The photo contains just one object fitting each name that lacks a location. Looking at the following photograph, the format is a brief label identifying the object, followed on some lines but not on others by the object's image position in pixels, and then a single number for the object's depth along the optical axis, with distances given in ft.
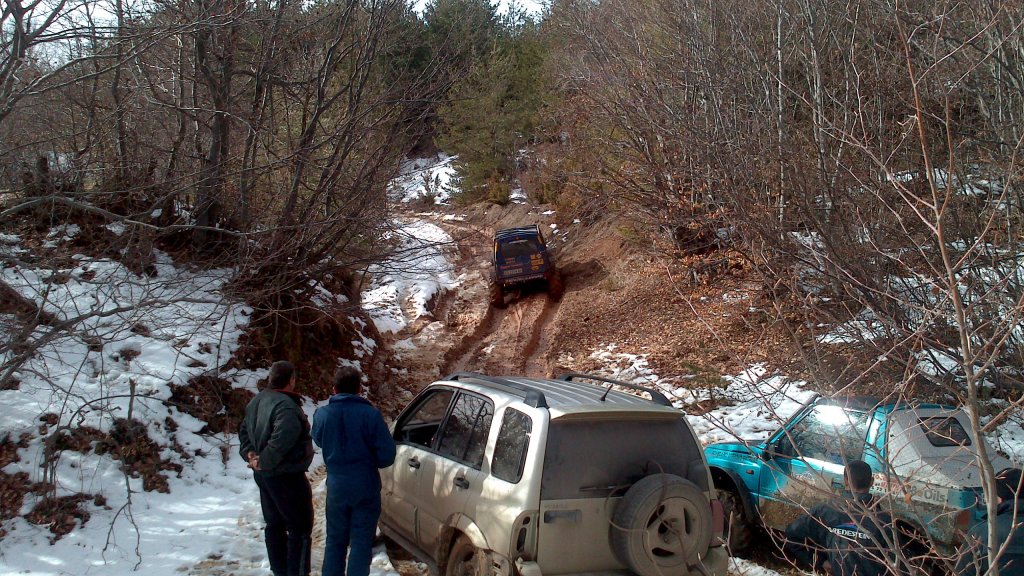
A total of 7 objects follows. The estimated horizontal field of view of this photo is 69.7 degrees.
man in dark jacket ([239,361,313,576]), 15.57
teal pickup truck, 16.58
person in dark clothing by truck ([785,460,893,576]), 12.44
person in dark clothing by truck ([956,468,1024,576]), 12.87
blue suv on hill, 68.28
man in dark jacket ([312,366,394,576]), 15.43
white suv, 13.93
